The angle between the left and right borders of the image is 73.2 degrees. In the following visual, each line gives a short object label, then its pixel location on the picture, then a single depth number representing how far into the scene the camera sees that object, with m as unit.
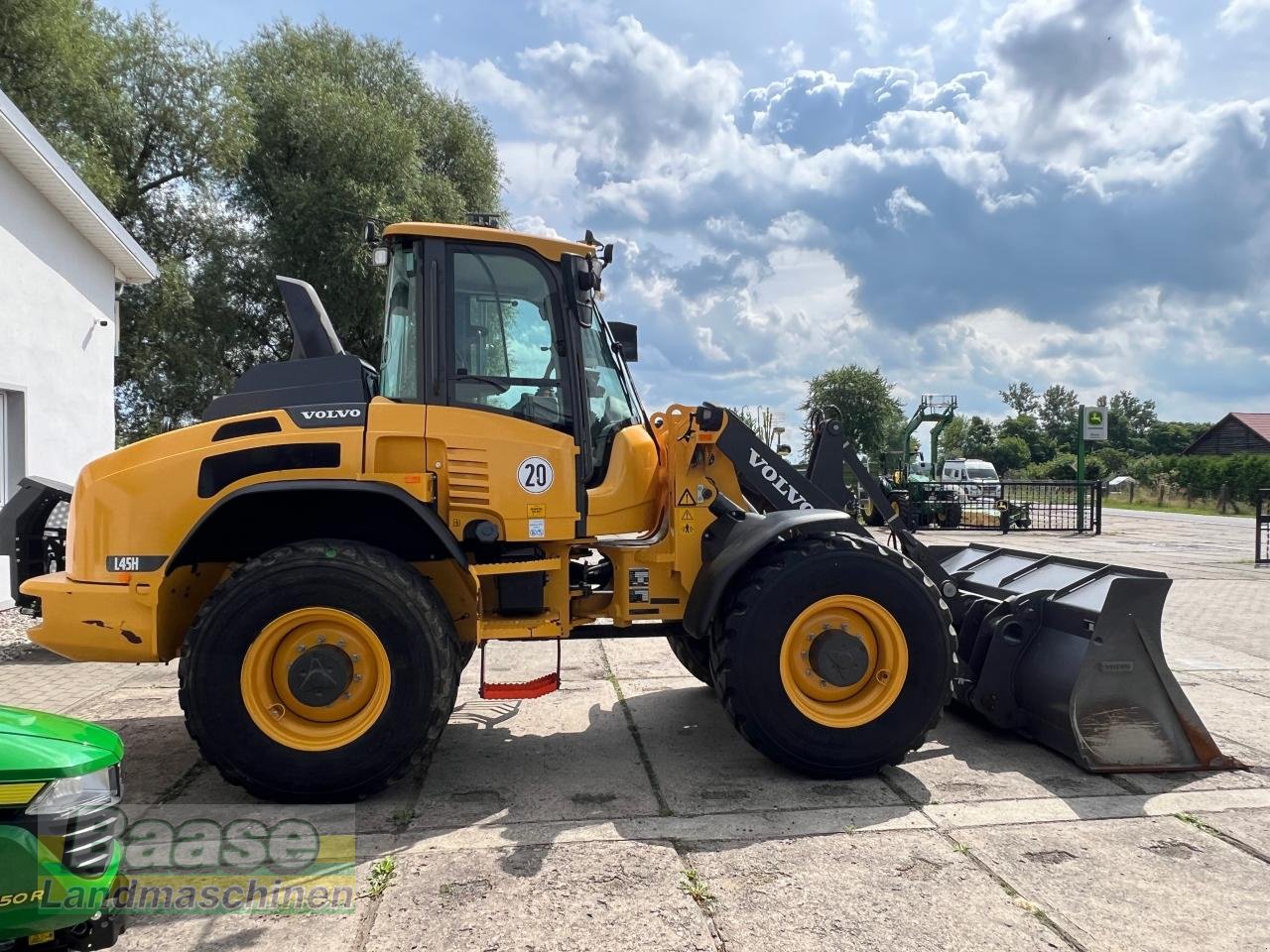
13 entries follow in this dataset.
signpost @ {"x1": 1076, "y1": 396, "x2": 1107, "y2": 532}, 23.38
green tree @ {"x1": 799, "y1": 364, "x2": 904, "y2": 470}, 44.44
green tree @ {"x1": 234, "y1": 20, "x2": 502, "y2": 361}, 19.61
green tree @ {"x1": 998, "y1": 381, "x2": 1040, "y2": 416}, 98.44
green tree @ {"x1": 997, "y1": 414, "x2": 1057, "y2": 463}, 75.00
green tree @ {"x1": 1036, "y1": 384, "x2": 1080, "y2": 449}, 80.62
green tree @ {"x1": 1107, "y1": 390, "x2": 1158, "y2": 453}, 77.44
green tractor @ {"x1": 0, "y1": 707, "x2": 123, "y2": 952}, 2.22
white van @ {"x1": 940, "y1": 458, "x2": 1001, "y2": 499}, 33.84
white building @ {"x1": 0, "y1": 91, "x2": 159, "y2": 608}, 9.59
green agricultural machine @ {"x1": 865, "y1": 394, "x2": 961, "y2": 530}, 23.66
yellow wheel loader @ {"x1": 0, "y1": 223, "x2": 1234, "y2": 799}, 4.06
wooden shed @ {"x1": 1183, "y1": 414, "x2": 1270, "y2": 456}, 50.53
